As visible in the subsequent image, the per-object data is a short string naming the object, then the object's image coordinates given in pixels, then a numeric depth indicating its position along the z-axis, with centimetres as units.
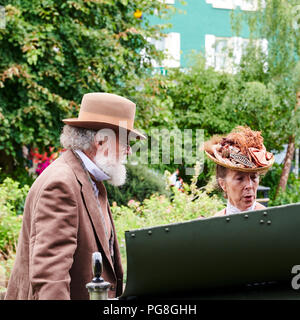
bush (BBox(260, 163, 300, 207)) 1513
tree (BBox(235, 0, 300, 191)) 1416
